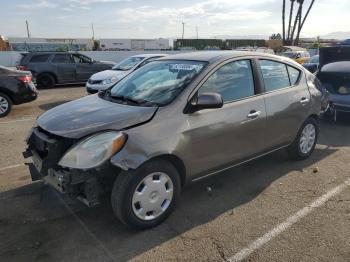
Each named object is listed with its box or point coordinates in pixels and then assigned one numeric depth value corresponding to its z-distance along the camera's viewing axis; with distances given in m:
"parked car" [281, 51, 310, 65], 21.05
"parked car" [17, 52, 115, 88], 15.64
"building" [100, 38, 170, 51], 60.78
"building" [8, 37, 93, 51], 45.75
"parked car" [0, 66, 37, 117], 9.45
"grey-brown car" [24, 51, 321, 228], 3.41
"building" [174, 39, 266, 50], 54.41
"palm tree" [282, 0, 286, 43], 52.94
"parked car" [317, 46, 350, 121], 7.90
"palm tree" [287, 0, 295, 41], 53.34
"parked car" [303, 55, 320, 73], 10.18
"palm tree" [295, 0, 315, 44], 51.56
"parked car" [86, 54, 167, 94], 11.28
